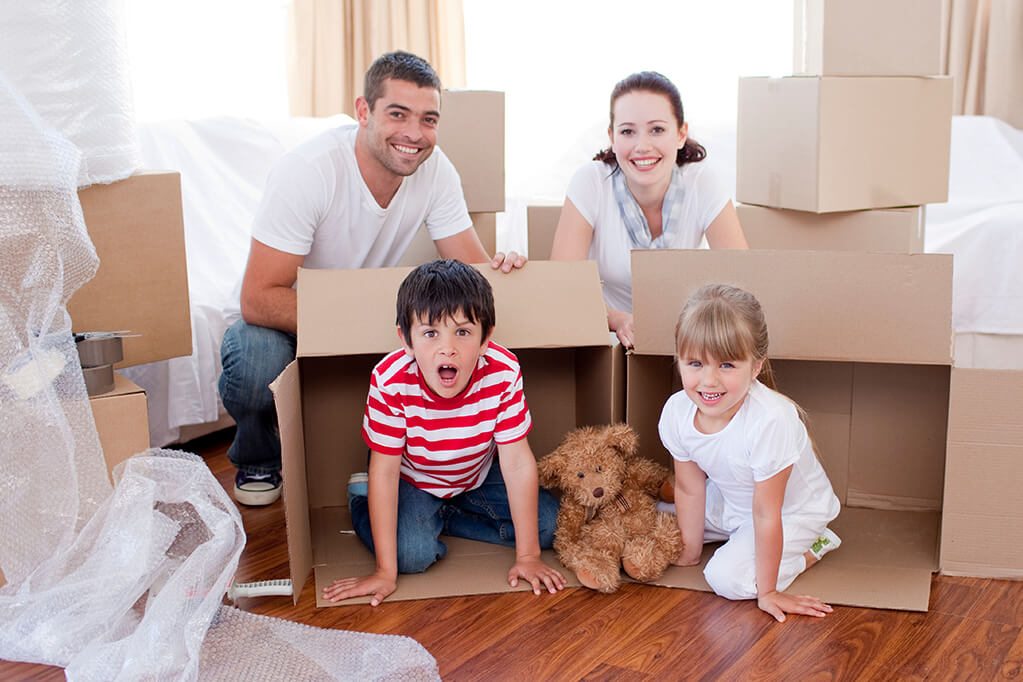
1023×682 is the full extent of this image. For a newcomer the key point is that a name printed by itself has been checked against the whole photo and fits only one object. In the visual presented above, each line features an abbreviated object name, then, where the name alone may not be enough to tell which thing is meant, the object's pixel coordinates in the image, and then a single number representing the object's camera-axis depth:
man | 1.69
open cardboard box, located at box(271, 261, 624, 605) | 1.41
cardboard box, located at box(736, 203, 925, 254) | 1.93
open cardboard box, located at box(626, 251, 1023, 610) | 1.34
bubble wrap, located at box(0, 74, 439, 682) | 1.17
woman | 1.78
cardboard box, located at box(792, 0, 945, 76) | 1.83
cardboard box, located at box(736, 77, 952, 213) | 1.85
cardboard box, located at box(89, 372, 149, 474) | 1.33
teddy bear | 1.40
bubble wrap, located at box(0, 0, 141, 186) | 1.36
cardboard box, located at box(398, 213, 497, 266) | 1.98
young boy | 1.34
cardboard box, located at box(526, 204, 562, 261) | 2.08
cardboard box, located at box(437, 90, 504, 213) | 2.05
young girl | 1.31
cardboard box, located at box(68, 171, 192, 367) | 1.53
